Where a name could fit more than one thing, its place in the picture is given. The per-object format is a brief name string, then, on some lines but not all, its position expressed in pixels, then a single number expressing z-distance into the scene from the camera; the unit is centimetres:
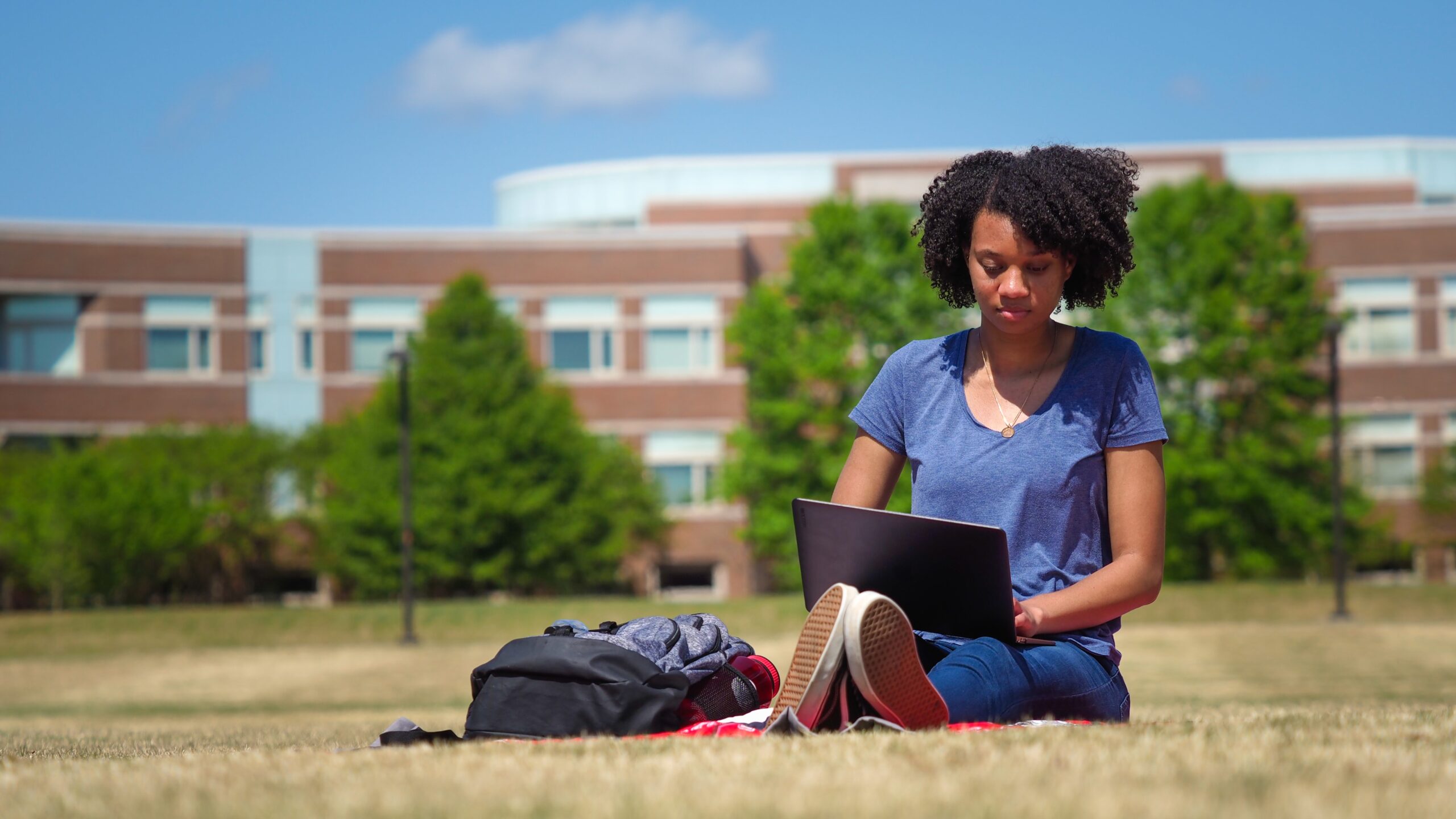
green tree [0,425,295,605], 3453
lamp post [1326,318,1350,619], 2594
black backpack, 385
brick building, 4131
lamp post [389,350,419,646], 2408
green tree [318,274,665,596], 3541
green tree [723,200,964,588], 3606
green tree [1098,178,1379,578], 3631
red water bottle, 453
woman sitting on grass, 389
